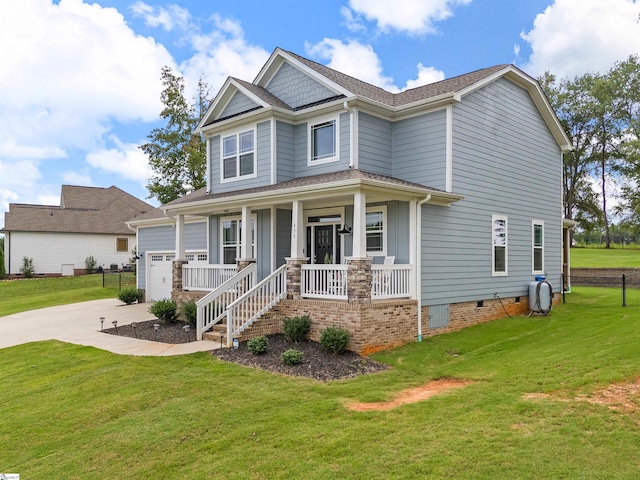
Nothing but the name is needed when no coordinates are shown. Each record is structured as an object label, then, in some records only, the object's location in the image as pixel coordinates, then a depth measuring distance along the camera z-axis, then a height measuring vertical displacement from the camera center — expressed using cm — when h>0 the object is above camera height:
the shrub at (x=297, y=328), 1080 -169
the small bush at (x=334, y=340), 984 -177
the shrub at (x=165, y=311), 1395 -167
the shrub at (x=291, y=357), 925 -201
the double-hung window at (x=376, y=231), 1246 +61
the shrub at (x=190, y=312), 1274 -157
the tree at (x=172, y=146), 3247 +731
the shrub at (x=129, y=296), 1945 -173
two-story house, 1121 +139
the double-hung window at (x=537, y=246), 1584 +27
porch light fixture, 1256 +64
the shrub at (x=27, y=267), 3328 -95
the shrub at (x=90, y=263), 3469 -72
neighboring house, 3372 +136
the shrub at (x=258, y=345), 1001 -192
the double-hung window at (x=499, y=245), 1423 +27
